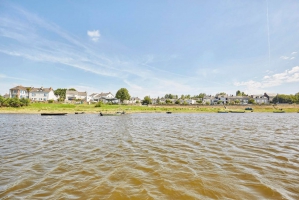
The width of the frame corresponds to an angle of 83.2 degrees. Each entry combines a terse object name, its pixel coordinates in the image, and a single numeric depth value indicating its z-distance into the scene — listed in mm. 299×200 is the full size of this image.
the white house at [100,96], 128500
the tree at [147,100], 124719
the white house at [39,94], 99162
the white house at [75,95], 117781
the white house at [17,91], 92869
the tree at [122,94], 109006
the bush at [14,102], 63000
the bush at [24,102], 65144
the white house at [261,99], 155375
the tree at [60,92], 136875
